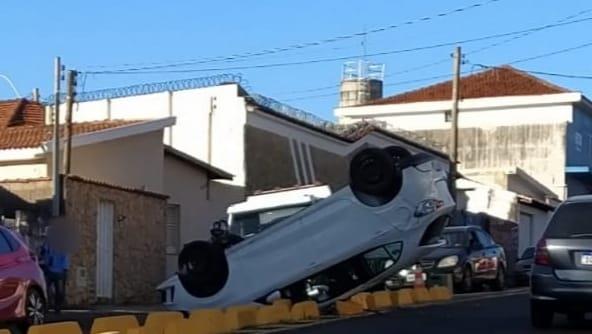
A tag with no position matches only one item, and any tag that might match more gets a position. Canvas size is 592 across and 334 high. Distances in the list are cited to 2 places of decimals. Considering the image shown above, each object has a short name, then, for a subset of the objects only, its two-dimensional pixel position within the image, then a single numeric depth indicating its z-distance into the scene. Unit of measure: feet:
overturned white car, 55.98
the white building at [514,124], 186.29
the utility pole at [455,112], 119.03
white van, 69.05
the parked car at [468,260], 86.99
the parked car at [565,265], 46.44
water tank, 203.10
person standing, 69.97
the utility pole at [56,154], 79.30
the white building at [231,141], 109.29
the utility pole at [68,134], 86.74
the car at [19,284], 46.01
